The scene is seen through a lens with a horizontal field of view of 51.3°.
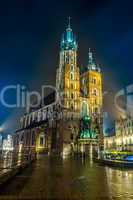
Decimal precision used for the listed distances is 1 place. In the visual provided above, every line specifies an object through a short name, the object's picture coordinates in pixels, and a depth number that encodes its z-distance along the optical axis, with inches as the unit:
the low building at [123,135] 1986.2
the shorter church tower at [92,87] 2202.7
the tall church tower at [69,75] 2001.1
